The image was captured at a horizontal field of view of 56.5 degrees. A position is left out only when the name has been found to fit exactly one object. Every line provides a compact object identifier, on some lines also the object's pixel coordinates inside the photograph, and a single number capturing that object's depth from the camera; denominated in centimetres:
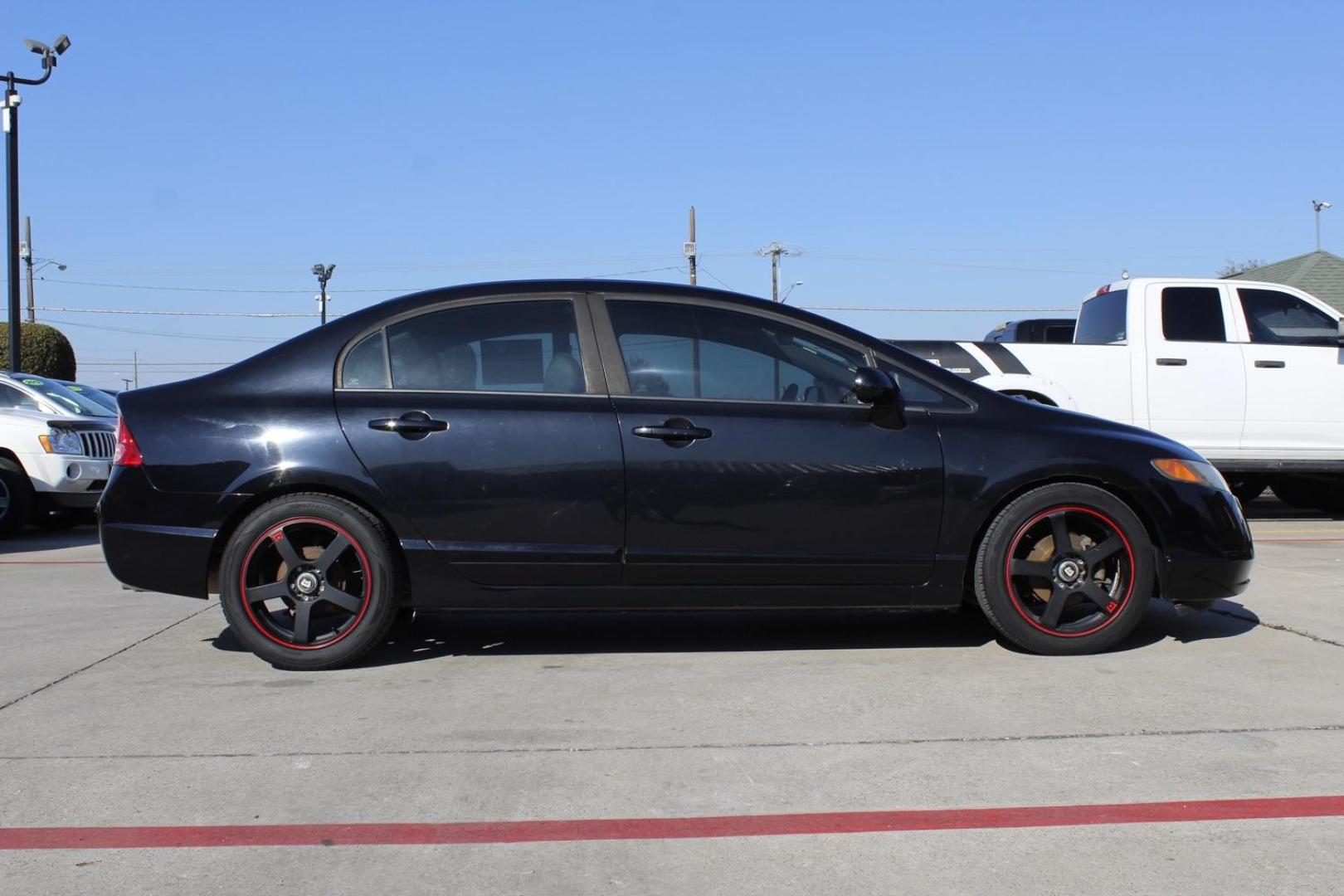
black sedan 505
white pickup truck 1054
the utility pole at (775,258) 5672
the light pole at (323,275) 3950
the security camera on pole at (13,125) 1934
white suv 1094
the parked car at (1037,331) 1566
